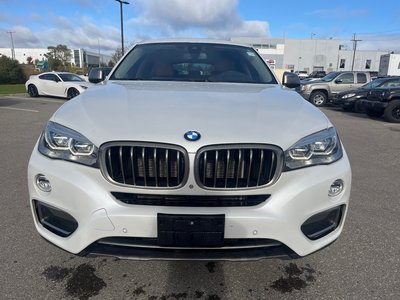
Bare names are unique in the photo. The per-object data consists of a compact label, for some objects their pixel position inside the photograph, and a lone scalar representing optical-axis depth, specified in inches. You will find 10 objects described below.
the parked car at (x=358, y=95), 507.5
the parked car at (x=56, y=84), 651.5
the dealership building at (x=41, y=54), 4064.2
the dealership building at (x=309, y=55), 2881.4
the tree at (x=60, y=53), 2942.9
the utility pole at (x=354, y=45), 2905.5
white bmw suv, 73.9
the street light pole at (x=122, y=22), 1020.5
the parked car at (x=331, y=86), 647.1
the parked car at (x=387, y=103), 433.4
